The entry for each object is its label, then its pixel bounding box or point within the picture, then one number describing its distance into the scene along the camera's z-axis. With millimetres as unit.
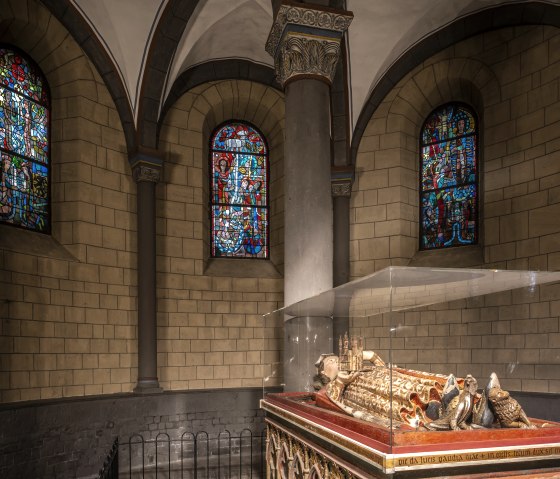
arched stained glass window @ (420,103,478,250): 9977
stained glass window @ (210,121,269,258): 11117
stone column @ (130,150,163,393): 9305
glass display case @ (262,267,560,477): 3133
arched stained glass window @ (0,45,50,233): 8461
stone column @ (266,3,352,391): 6297
